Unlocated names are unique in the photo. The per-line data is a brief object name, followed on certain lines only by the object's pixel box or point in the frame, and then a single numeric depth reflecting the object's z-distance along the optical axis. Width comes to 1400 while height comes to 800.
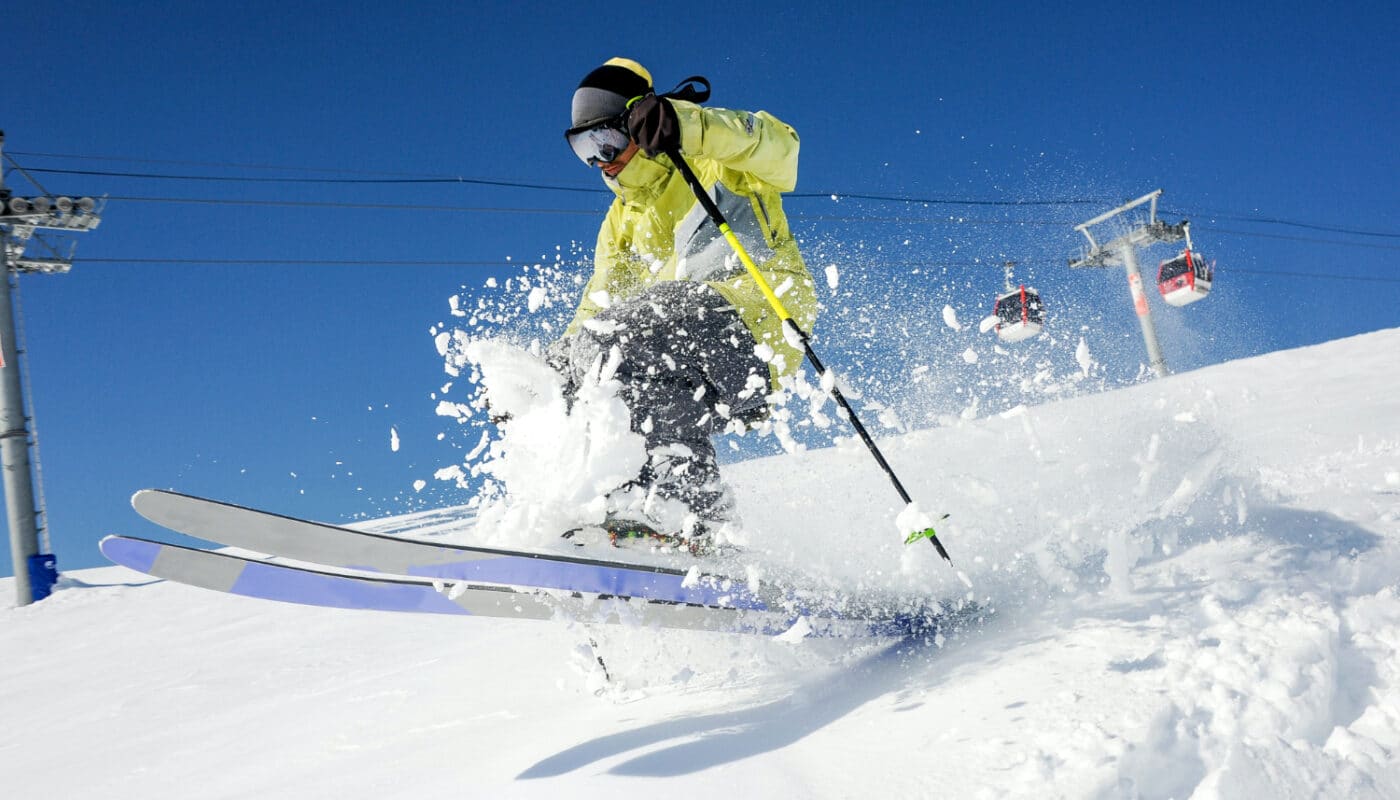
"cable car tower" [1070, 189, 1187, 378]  20.55
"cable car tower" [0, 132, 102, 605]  7.84
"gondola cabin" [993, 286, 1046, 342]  16.39
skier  2.76
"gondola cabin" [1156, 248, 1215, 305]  16.92
